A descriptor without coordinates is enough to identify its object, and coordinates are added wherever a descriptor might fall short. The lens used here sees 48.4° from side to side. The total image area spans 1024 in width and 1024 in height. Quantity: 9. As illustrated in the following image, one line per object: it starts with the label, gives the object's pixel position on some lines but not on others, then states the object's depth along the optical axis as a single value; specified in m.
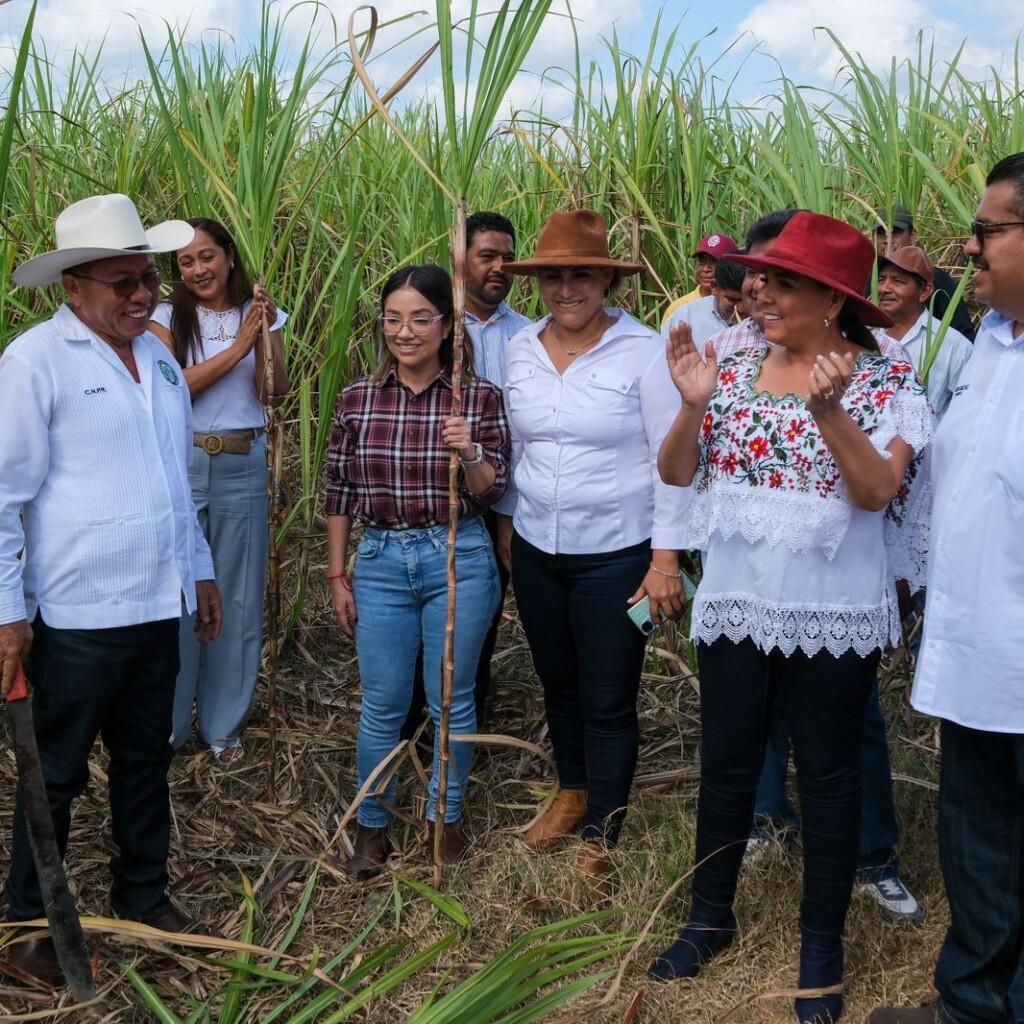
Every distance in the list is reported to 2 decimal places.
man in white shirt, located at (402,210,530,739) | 3.47
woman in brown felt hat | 2.69
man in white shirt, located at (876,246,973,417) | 3.04
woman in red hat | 2.12
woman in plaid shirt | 2.83
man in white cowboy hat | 2.21
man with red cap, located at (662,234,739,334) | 3.66
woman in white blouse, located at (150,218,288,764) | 3.28
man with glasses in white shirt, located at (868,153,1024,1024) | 1.91
